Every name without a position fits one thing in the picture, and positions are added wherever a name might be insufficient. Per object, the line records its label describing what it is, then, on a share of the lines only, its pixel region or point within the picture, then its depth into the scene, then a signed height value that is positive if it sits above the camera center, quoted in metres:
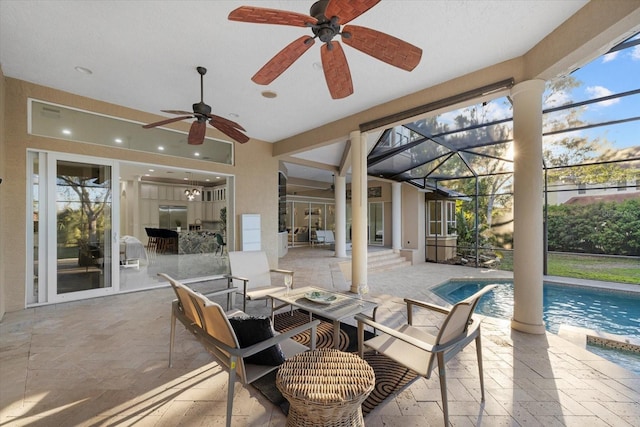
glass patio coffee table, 2.34 -0.89
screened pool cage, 4.00 +1.36
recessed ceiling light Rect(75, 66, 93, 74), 3.37 +1.89
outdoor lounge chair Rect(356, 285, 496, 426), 1.61 -0.89
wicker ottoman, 1.21 -0.83
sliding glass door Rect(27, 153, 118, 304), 3.93 -0.21
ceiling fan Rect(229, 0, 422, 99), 1.51 +1.16
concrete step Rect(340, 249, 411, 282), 7.23 -1.45
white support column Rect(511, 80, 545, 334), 2.90 +0.11
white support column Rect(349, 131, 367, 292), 4.69 +0.08
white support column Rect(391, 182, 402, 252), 9.44 -0.01
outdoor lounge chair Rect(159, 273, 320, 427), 1.54 -0.79
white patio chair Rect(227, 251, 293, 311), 3.58 -0.78
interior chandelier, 11.05 +0.94
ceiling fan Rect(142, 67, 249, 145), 3.15 +1.17
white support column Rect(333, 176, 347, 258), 8.83 -0.04
